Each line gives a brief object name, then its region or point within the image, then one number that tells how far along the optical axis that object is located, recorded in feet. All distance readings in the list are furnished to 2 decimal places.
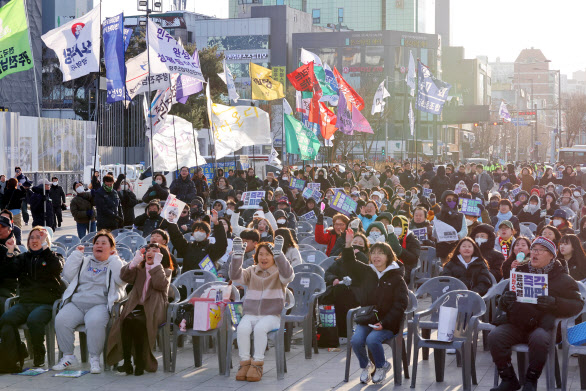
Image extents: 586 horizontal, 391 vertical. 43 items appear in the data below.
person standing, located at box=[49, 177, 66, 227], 83.20
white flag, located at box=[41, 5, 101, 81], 56.75
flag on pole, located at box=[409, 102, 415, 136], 109.18
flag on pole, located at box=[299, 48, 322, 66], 91.45
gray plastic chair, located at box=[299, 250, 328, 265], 39.14
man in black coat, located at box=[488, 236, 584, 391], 25.64
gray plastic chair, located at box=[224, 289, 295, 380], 28.30
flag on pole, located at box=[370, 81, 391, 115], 111.04
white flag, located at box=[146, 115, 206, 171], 68.13
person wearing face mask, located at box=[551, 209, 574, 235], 41.74
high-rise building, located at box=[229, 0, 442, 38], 490.08
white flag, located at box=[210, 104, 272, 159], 72.95
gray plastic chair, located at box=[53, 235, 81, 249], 45.62
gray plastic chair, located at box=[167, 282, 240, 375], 29.48
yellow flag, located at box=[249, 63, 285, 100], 84.69
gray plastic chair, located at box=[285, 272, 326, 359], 31.63
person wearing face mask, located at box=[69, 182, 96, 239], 61.57
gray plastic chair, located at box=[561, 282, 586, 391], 25.47
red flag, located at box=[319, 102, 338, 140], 93.40
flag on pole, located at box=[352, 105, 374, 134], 96.12
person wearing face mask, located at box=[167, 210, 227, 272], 36.68
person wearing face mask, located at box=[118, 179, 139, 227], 57.25
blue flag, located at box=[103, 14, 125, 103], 57.98
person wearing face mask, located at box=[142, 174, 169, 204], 56.65
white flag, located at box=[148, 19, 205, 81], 61.82
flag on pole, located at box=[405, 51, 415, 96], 104.27
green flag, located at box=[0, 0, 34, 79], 55.88
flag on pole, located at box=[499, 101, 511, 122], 194.63
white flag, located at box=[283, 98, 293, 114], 83.97
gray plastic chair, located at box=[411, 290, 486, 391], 26.32
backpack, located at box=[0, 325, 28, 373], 29.35
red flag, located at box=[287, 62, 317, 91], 88.07
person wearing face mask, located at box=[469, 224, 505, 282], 36.06
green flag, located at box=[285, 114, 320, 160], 81.97
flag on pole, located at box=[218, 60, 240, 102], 81.87
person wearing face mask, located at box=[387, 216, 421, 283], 41.63
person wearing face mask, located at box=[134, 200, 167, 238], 45.42
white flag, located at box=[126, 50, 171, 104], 64.18
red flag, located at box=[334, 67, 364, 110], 96.48
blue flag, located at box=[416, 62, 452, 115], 99.96
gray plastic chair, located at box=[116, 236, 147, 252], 45.17
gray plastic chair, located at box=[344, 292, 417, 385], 27.76
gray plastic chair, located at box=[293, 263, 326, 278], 34.78
